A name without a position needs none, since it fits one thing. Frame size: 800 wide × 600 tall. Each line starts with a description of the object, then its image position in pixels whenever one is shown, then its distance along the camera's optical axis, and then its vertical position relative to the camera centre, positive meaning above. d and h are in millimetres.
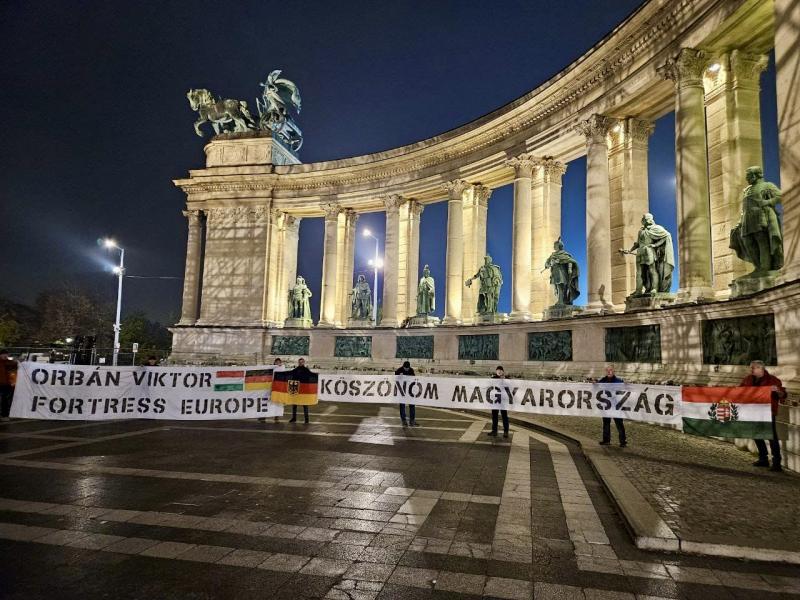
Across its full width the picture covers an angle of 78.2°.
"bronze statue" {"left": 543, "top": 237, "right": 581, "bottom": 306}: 21953 +3847
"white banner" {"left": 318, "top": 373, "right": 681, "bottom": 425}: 10688 -879
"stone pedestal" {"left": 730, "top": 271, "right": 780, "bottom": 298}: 12539 +2164
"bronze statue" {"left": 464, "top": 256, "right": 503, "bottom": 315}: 26438 +3986
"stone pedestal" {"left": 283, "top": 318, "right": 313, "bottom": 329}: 35438 +2348
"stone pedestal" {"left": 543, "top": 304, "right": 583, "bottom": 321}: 21547 +2243
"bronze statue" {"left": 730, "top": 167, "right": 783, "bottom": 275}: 12586 +3638
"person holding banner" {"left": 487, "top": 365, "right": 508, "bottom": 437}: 12420 -1352
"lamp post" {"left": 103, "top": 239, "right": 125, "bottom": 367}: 36938 +6576
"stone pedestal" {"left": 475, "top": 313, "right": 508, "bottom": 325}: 25906 +2211
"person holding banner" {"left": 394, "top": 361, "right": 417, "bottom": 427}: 14133 -1376
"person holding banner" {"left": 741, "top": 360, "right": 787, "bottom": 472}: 8375 -400
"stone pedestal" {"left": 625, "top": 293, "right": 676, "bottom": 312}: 17062 +2211
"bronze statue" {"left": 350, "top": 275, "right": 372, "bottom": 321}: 33875 +3716
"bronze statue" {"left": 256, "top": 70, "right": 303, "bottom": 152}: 39125 +20107
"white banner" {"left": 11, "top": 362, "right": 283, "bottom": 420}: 13109 -1123
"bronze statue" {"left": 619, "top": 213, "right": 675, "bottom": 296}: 17500 +3686
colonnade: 16094 +6978
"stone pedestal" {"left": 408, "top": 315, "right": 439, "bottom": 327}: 30027 +2308
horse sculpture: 39344 +19314
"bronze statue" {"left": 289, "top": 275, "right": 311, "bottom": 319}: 35875 +3987
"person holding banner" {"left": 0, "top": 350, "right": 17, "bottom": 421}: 14250 -854
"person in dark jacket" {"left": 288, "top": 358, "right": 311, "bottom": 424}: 14492 -470
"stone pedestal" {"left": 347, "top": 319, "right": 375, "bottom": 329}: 33188 +2321
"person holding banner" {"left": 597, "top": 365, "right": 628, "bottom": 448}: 10492 -1371
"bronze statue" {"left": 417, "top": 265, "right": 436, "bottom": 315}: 30484 +4000
